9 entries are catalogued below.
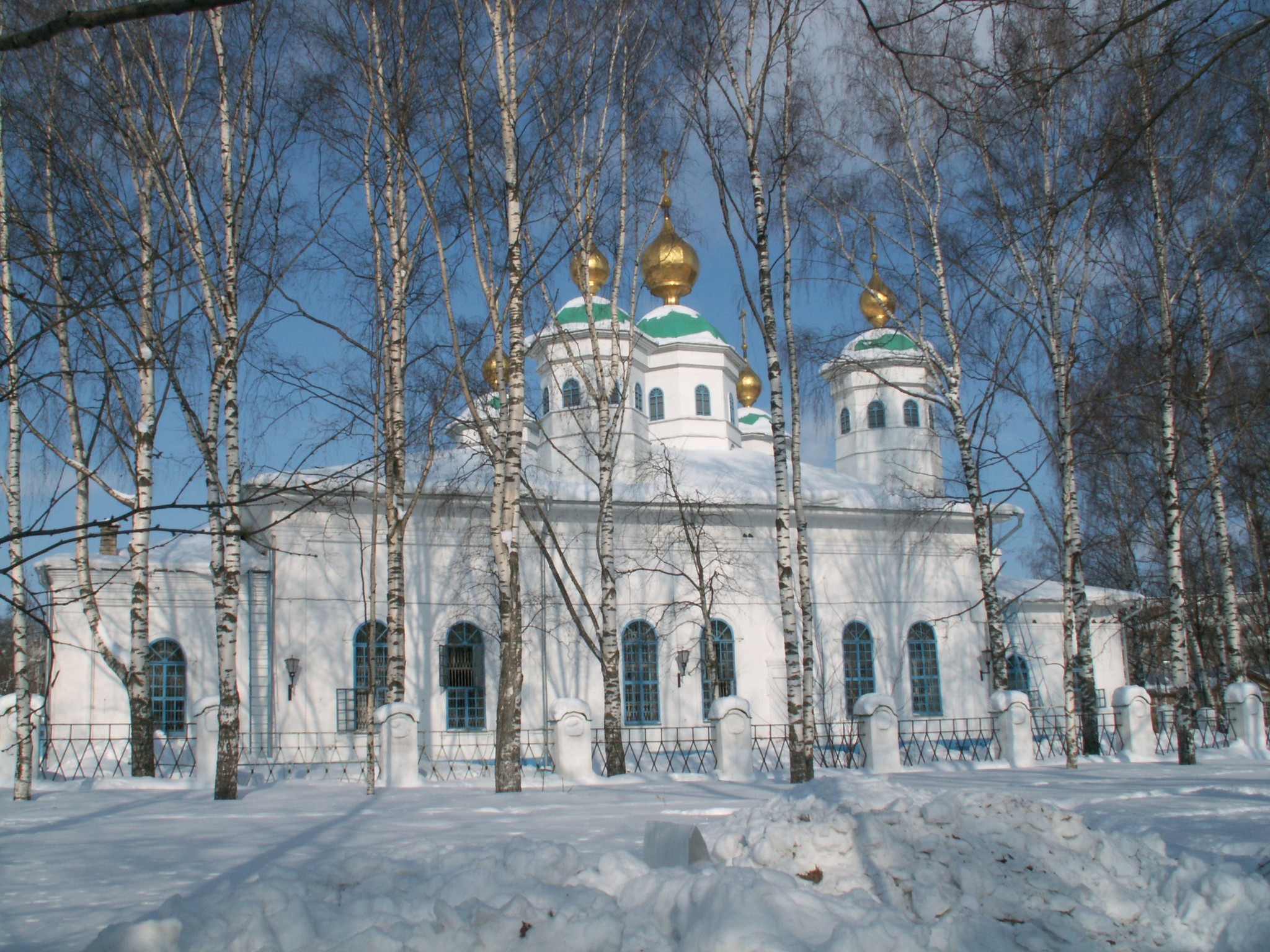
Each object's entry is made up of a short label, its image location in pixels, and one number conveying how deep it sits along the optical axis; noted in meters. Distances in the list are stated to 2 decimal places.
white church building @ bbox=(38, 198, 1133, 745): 18.20
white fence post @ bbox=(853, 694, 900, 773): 14.27
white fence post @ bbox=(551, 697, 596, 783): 13.01
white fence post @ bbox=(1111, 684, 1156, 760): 15.37
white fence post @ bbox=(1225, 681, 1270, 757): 15.40
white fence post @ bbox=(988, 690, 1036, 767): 14.84
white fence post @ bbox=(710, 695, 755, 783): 13.69
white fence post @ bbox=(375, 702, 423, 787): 12.91
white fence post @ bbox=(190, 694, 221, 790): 13.09
